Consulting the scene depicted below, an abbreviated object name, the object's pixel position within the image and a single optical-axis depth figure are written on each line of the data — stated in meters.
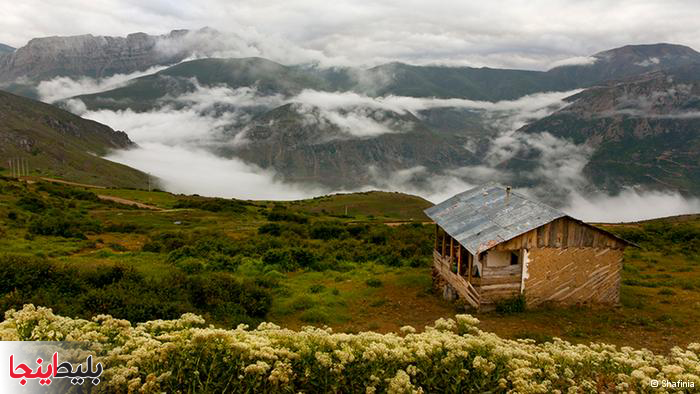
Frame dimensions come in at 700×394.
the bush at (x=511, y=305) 17.91
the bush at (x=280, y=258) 27.17
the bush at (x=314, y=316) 17.30
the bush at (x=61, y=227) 32.72
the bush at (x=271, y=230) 42.26
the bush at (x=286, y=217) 56.56
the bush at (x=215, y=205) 65.00
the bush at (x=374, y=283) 23.17
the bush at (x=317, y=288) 21.78
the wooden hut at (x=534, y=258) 17.91
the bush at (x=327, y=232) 42.33
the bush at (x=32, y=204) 44.61
